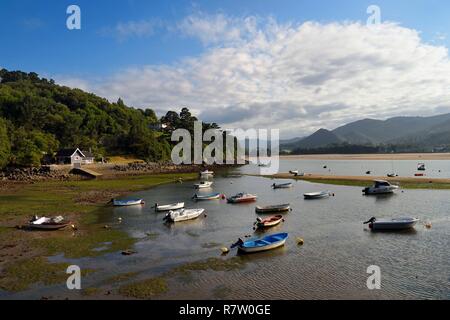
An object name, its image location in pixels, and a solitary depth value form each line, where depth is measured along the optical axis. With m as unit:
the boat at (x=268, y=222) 37.47
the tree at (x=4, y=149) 89.81
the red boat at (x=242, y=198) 55.72
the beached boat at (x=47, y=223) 36.47
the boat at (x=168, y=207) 48.47
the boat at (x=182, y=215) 41.31
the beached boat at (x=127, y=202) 52.16
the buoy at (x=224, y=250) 28.52
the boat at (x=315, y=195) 57.97
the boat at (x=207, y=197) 59.16
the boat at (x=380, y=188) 59.00
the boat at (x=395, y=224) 34.59
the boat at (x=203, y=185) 76.56
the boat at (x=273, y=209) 46.38
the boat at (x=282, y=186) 74.56
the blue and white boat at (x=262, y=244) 28.28
